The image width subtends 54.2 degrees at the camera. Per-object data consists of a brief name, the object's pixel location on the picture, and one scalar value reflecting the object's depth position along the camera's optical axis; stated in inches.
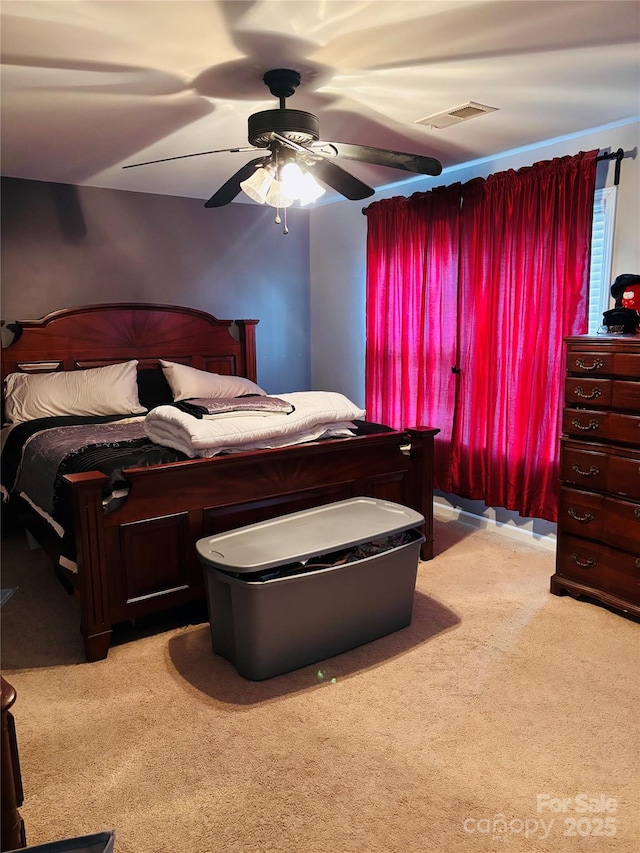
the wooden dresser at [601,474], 109.1
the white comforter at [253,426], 110.0
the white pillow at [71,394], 151.9
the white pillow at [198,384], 169.6
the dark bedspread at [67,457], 104.1
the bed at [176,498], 99.7
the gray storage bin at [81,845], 35.0
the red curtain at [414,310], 160.6
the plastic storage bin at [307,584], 91.7
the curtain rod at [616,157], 123.6
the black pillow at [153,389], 175.0
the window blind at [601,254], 127.8
